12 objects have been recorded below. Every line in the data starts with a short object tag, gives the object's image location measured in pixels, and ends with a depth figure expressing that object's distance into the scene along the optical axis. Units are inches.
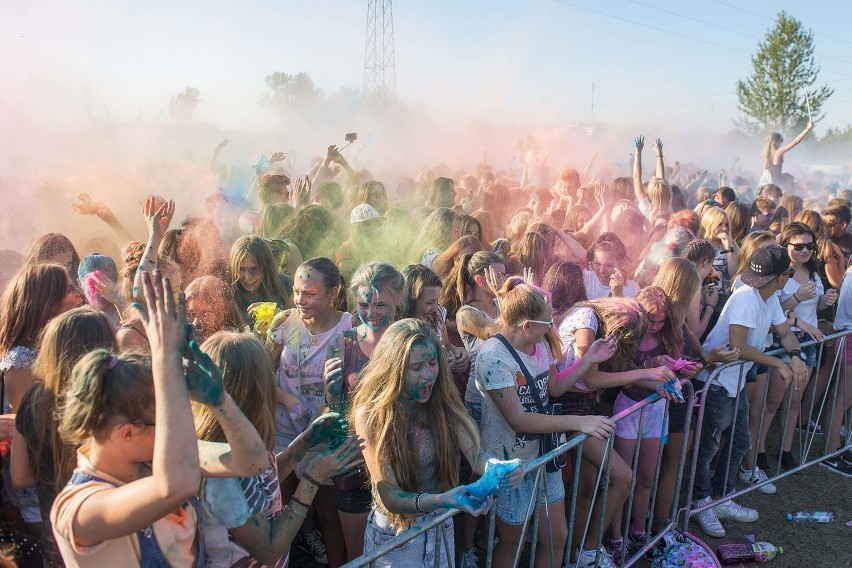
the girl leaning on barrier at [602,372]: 131.5
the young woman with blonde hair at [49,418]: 84.9
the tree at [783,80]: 1144.2
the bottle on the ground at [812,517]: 165.4
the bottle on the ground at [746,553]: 145.4
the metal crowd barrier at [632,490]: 83.6
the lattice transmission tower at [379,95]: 827.4
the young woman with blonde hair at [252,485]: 75.5
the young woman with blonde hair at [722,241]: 217.8
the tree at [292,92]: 722.8
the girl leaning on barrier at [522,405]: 116.0
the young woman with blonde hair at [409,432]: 97.7
